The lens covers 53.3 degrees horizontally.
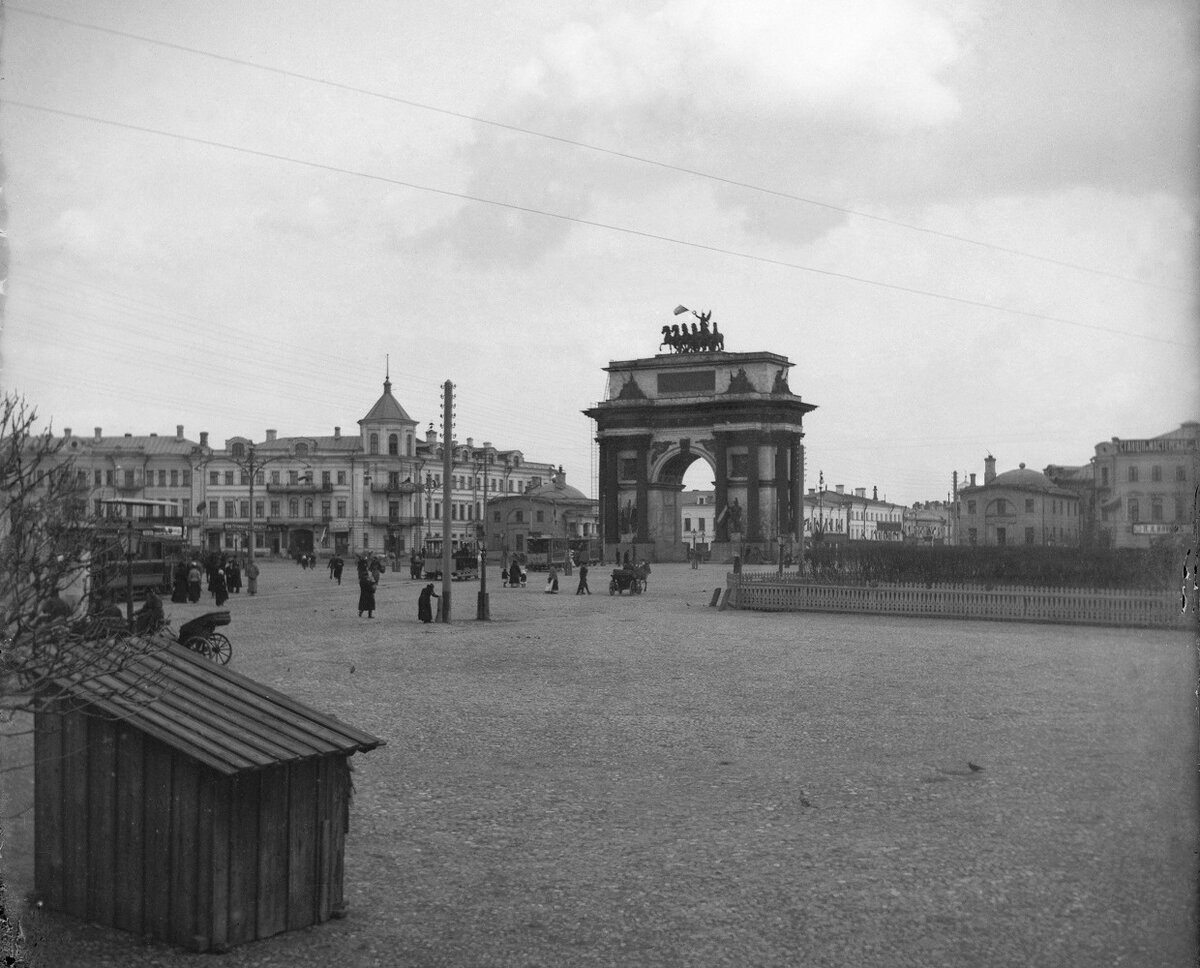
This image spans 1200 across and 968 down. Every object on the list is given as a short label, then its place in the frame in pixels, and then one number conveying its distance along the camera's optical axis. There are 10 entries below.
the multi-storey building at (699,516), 165.62
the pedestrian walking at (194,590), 41.06
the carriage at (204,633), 18.59
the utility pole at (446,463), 31.89
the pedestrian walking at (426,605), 31.30
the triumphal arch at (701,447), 87.81
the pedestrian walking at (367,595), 32.62
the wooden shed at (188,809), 7.32
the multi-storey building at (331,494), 108.06
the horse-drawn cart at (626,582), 45.44
